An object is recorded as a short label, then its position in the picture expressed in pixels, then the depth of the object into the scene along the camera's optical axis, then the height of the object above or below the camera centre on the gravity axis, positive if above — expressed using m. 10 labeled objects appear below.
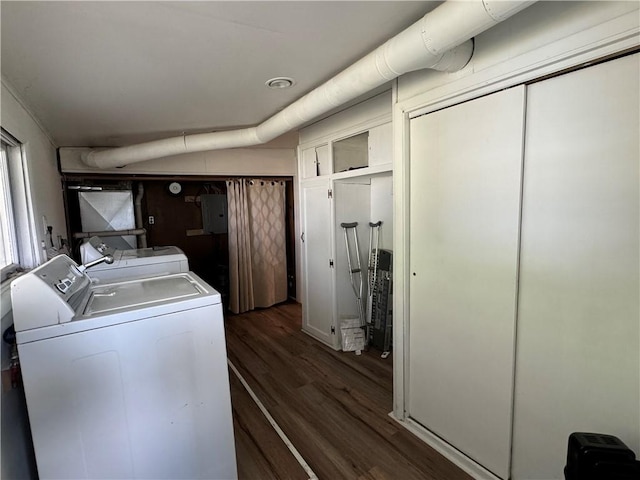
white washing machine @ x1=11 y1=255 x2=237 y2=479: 1.12 -0.64
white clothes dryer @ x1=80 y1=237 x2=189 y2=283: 2.33 -0.36
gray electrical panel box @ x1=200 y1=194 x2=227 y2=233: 4.42 +0.01
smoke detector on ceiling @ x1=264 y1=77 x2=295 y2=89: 1.87 +0.79
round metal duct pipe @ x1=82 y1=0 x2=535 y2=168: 1.07 +0.66
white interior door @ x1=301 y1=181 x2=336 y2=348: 3.20 -0.56
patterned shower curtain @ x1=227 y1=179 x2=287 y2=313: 4.24 -0.44
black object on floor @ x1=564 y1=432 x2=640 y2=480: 1.02 -0.86
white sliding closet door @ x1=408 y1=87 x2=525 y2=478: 1.46 -0.32
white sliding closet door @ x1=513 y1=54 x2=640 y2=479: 1.13 -0.25
